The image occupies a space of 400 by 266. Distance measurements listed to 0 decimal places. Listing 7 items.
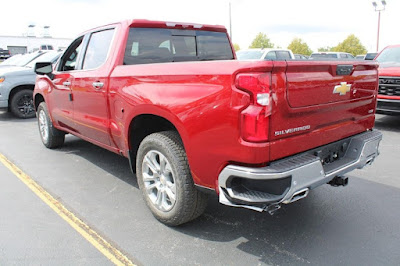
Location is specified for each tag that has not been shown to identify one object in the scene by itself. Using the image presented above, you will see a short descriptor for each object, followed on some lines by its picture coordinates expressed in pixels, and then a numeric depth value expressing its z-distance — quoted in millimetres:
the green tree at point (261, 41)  88150
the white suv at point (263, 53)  12667
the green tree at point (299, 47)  82375
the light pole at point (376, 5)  37606
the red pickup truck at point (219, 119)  2334
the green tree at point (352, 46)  73000
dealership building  63938
